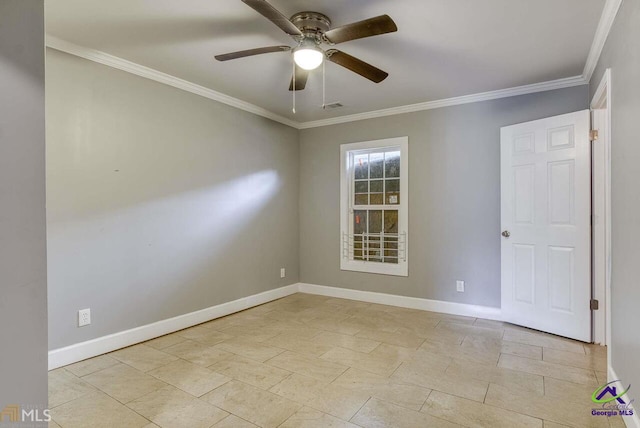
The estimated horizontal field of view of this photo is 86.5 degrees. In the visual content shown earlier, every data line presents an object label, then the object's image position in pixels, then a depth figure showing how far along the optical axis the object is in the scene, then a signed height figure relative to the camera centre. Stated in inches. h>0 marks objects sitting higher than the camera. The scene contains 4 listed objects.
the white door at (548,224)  117.4 -5.3
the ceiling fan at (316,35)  71.7 +41.3
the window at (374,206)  166.9 +2.4
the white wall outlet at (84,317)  104.3 -32.2
